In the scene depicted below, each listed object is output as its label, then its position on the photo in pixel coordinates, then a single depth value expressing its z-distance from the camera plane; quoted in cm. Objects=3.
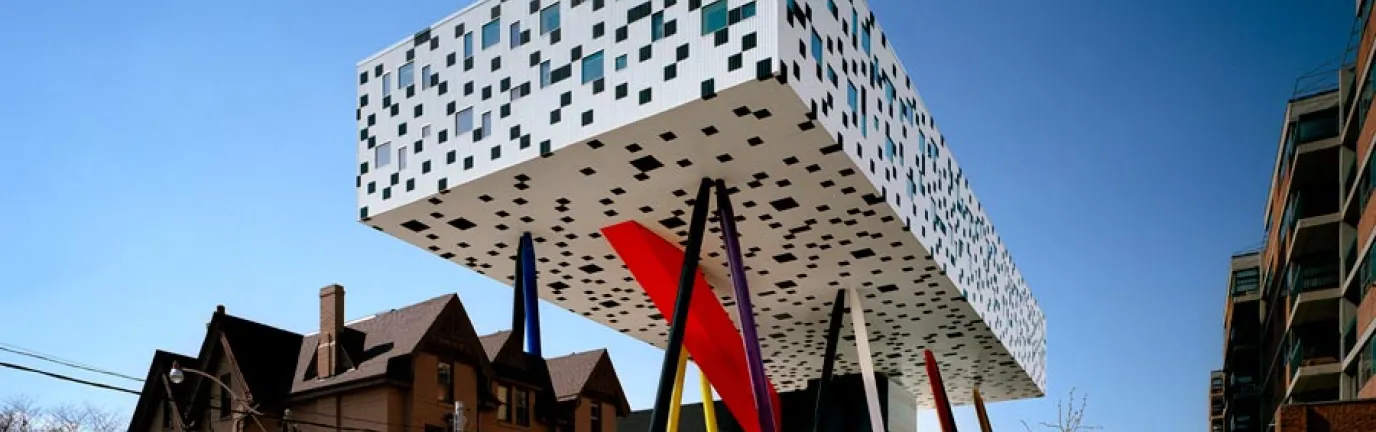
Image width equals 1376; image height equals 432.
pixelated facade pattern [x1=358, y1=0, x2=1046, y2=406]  3462
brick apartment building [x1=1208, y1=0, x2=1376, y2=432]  4044
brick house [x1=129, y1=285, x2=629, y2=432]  3566
